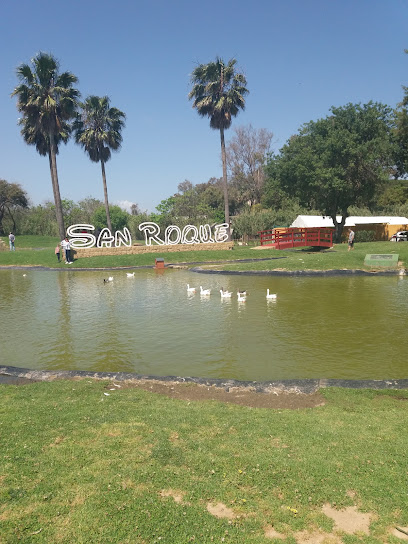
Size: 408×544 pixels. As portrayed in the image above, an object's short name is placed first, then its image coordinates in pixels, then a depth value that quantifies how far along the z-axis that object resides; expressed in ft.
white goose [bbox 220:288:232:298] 51.31
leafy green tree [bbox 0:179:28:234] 196.13
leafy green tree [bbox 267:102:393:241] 107.04
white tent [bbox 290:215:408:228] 143.13
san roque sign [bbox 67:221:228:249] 106.32
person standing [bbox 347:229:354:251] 89.61
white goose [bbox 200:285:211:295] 53.70
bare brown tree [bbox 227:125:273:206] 206.39
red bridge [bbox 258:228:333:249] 101.94
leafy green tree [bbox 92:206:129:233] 222.28
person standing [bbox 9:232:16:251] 133.69
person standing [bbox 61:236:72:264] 97.75
